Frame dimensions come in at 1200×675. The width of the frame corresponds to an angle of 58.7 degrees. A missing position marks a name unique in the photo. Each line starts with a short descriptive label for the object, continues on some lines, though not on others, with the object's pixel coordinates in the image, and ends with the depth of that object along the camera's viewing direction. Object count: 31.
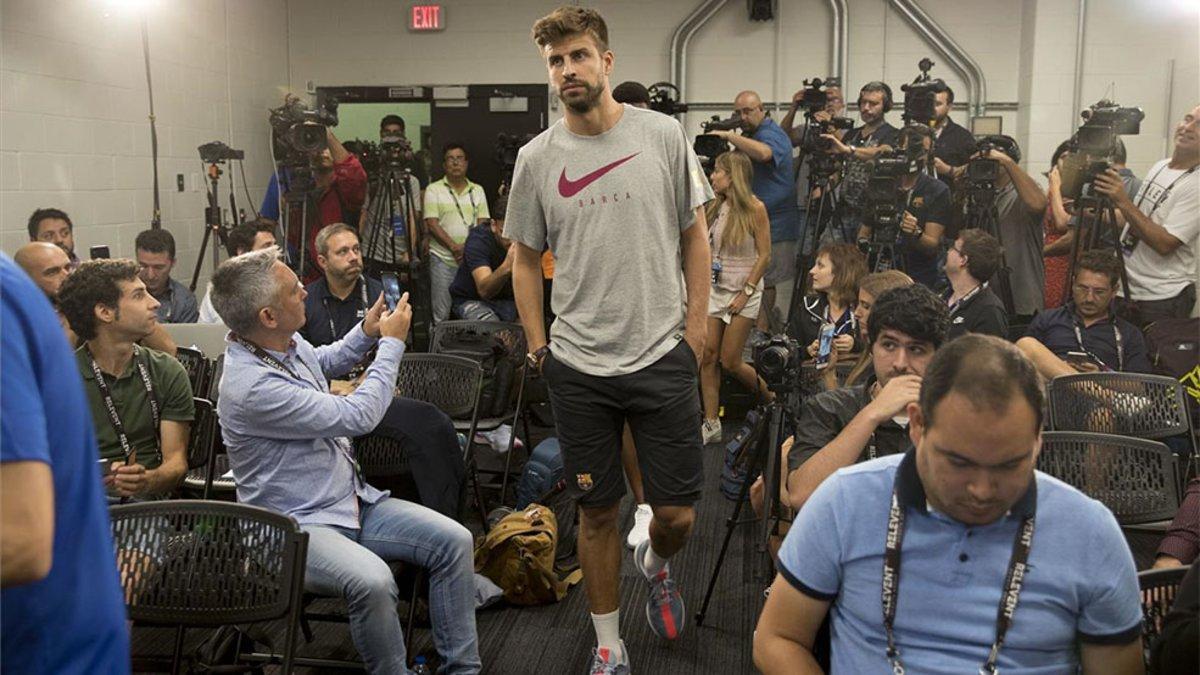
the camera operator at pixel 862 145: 5.14
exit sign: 7.63
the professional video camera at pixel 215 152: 5.76
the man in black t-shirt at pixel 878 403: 2.11
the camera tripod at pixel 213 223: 5.66
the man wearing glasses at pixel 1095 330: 3.95
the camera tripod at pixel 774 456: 2.68
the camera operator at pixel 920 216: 4.98
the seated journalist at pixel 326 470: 2.32
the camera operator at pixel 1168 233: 4.38
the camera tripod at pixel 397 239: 5.86
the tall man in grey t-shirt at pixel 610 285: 2.48
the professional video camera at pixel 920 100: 5.29
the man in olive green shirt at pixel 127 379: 2.80
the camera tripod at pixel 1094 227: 4.38
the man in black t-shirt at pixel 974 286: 3.63
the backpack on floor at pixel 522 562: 3.30
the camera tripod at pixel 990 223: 5.48
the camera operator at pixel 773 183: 5.62
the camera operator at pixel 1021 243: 6.06
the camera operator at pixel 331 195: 6.11
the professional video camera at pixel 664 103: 5.21
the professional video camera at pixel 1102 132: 4.63
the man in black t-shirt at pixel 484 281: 5.16
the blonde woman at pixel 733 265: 4.86
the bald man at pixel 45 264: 3.71
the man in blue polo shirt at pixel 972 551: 1.39
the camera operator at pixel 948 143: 5.67
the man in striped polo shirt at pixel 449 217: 6.46
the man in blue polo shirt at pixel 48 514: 1.00
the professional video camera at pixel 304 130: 5.59
